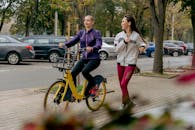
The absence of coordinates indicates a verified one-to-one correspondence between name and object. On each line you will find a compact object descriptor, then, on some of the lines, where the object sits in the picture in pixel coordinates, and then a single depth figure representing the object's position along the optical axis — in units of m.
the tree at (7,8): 40.31
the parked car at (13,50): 24.58
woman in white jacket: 8.66
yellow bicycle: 7.87
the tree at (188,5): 19.24
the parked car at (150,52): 42.25
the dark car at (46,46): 28.50
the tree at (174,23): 70.44
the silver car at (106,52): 33.75
